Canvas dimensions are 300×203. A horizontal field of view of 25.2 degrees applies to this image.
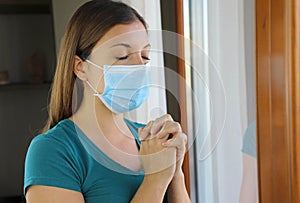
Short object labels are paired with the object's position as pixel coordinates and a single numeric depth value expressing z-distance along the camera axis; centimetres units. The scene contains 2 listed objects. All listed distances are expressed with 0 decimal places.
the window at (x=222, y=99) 122
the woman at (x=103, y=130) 129
